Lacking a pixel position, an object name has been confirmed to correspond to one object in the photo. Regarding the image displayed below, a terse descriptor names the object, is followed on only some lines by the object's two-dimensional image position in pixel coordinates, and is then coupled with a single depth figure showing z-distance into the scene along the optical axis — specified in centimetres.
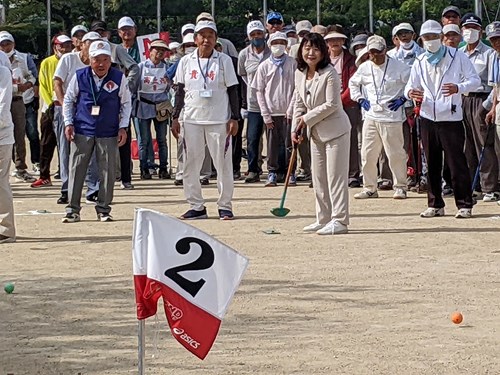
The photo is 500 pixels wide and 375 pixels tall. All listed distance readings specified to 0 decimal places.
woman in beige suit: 1273
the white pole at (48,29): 3816
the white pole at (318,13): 3845
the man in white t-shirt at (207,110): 1404
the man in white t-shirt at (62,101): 1499
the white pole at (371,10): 3831
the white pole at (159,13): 3897
